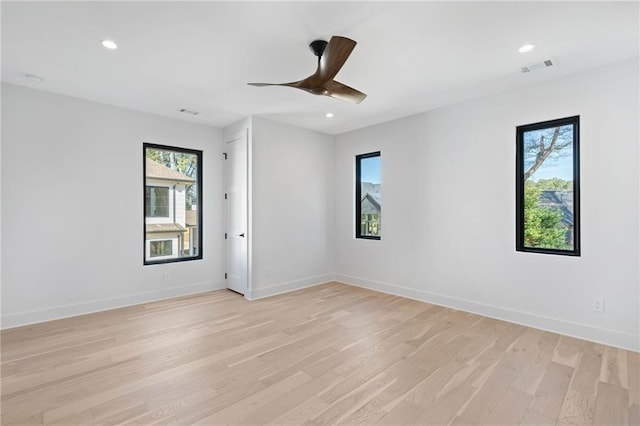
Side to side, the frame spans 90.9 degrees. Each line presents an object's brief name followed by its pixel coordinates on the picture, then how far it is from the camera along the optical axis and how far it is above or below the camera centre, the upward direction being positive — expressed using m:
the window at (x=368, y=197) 5.20 +0.28
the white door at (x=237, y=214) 4.73 -0.02
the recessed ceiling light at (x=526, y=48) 2.64 +1.41
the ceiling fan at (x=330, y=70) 2.31 +1.16
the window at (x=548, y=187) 3.26 +0.28
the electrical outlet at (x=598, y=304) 3.02 -0.88
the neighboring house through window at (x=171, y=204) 4.50 +0.13
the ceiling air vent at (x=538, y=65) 2.91 +1.40
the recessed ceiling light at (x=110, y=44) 2.56 +1.39
